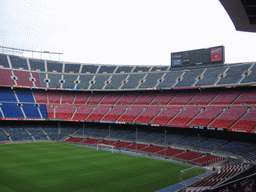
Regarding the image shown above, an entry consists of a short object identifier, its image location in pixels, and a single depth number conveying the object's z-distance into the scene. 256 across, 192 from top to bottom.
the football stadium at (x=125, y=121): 26.50
